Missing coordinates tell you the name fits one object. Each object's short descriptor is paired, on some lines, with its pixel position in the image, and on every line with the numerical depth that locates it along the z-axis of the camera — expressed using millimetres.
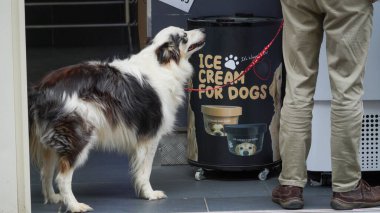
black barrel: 6027
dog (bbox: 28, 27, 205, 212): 5359
